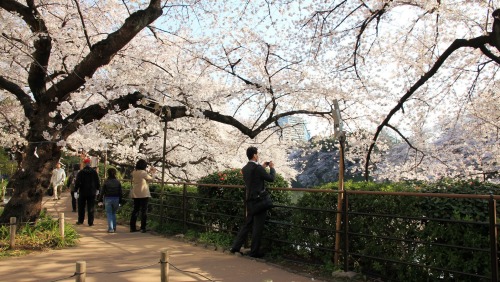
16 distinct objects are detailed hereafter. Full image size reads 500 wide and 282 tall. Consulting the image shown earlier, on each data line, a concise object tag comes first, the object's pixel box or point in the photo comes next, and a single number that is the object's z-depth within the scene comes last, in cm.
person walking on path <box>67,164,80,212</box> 1407
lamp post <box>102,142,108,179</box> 1738
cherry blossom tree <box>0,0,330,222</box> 790
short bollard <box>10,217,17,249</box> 679
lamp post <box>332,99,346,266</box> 545
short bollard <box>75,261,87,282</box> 324
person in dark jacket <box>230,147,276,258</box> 630
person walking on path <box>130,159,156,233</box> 929
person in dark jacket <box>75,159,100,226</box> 1026
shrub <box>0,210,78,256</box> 691
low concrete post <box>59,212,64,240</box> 760
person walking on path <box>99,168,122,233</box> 963
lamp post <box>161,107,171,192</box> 936
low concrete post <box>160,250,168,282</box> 370
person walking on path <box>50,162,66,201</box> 1597
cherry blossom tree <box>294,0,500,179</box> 685
